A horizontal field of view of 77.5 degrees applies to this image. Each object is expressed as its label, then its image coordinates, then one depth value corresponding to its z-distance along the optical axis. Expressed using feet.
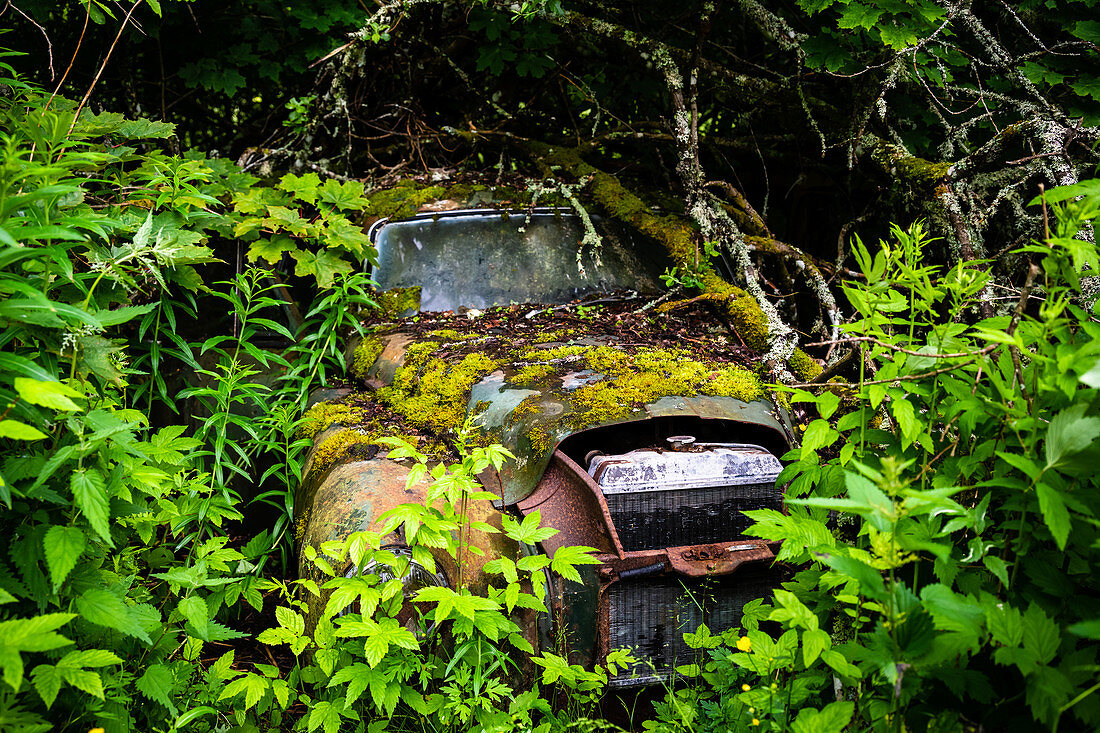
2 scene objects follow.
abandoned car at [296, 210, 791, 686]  7.19
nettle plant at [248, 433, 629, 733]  6.18
